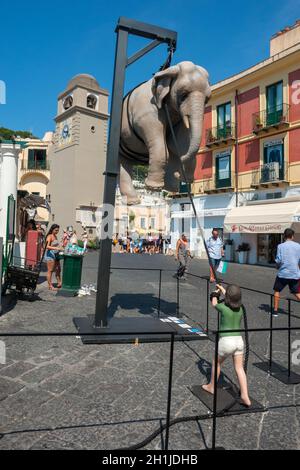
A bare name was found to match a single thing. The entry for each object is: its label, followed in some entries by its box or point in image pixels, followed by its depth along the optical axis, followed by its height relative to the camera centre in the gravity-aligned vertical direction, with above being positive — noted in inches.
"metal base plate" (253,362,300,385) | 148.9 -56.9
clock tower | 1306.6 +316.9
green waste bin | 322.7 -32.4
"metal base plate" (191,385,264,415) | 120.0 -56.3
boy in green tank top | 124.9 -33.2
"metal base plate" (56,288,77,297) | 318.0 -50.7
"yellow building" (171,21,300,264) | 730.2 +216.5
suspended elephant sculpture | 158.4 +57.4
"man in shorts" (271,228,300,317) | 255.1 -13.4
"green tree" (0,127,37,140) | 2113.4 +633.7
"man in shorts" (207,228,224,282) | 388.5 -4.9
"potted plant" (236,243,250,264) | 813.9 -16.9
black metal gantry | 186.1 +63.9
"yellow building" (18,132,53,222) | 1584.6 +308.1
